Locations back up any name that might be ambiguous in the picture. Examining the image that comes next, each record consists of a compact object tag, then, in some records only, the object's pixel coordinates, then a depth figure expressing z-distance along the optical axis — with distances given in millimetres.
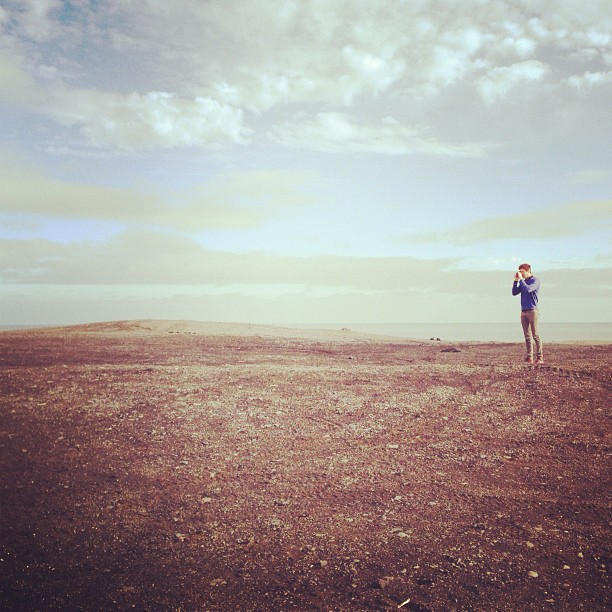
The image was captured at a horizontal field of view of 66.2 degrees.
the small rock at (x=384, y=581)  3759
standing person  13617
